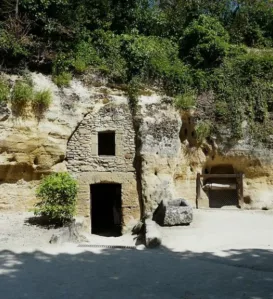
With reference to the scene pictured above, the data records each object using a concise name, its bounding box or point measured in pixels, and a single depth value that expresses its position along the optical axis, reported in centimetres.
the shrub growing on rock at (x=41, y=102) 1200
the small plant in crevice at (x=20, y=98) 1176
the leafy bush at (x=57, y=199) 994
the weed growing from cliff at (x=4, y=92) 1161
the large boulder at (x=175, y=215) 1038
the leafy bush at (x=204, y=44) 1500
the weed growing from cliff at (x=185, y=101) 1363
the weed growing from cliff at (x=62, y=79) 1269
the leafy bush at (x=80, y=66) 1303
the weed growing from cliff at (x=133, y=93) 1298
